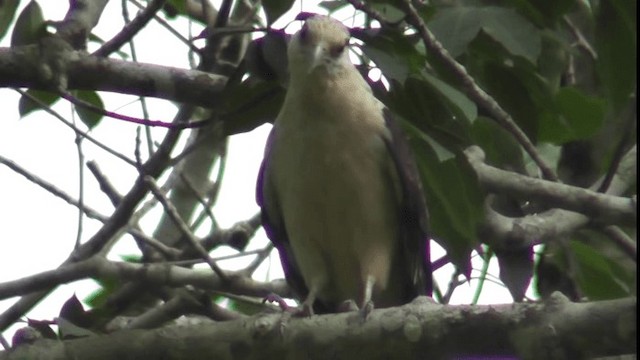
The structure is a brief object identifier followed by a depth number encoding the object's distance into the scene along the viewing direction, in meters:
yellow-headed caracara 9.42
